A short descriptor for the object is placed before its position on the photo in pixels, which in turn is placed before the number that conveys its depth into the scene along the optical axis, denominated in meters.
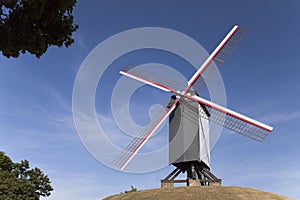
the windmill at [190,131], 32.16
